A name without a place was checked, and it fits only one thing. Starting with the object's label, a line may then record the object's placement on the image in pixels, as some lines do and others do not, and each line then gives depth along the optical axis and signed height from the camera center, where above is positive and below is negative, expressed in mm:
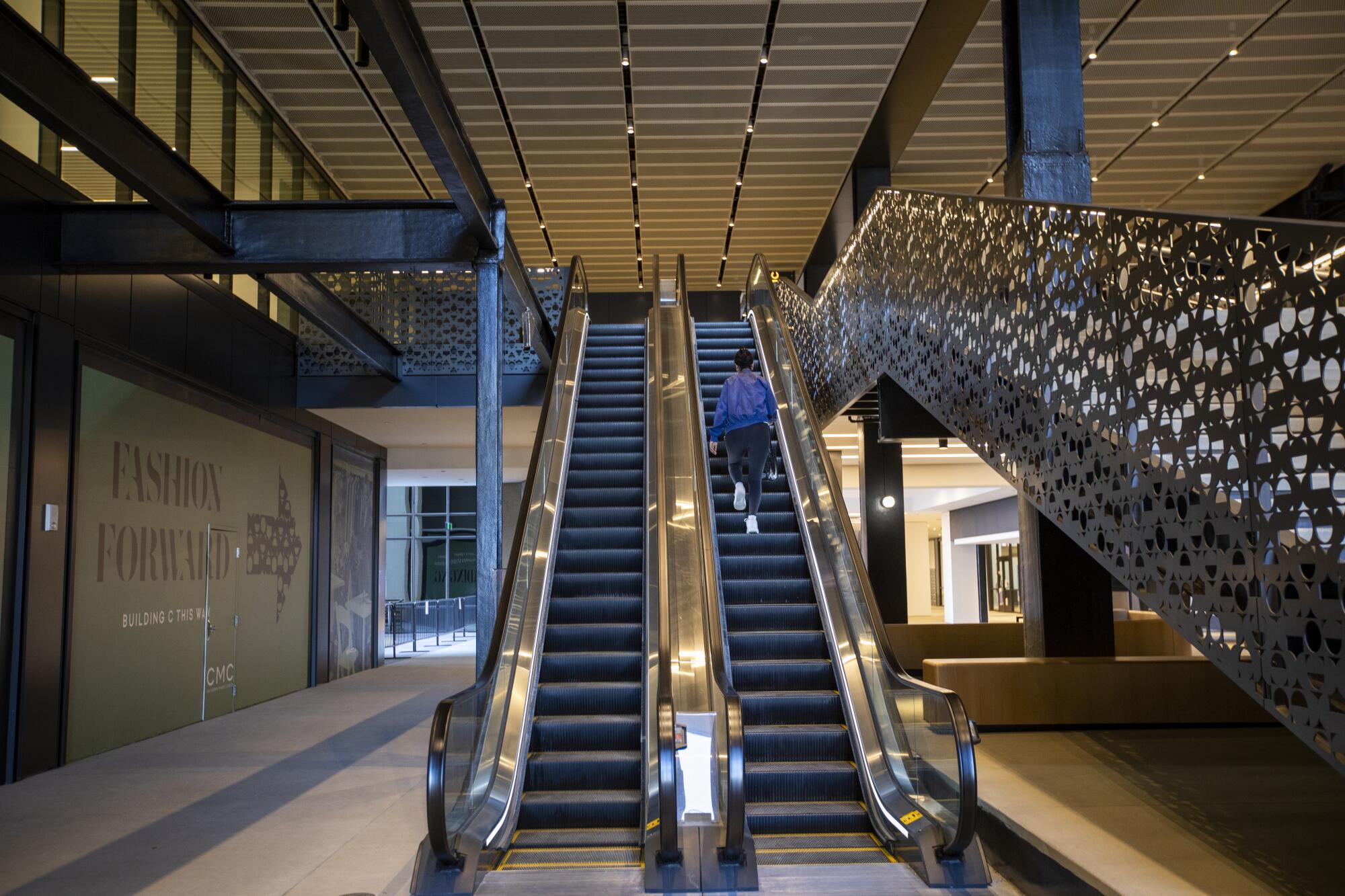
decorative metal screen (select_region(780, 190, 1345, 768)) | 3756 +617
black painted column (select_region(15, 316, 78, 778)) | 7973 -96
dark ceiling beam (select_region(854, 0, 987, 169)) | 10000 +5026
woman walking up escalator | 8938 +991
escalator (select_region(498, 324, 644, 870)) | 6020 -927
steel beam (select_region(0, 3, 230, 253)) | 5660 +2544
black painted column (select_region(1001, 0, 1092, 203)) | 7820 +3251
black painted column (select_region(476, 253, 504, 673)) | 8203 +781
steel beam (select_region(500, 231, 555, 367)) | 10594 +2778
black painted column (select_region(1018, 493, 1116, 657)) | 8641 -431
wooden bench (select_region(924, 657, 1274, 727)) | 8484 -1221
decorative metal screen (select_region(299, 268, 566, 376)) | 13828 +2892
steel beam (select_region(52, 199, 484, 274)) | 8211 +2407
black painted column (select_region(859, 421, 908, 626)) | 13719 +233
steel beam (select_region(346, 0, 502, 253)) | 5488 +2640
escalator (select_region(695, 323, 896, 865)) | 6016 -1049
